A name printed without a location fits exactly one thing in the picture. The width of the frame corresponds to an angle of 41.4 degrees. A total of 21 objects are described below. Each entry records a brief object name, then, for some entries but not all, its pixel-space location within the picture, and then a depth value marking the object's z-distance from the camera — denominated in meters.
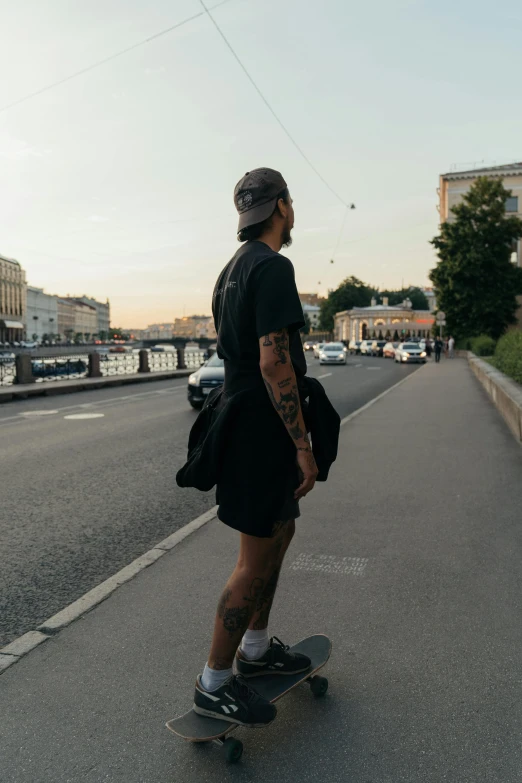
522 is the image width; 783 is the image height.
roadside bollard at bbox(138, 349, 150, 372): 30.36
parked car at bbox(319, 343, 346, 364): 42.66
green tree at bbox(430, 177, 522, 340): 50.88
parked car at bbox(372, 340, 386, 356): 67.31
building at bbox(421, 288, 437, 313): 177.25
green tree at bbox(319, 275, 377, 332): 154.38
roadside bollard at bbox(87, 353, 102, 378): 27.09
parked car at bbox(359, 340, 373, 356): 70.23
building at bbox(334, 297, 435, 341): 109.24
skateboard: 2.41
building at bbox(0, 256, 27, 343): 124.78
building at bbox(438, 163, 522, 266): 74.12
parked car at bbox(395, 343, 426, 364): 45.47
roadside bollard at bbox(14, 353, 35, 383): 22.98
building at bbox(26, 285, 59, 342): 155.38
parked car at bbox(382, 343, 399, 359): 59.12
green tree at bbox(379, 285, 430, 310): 182.38
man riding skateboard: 2.40
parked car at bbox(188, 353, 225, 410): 14.73
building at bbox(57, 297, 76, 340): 184.79
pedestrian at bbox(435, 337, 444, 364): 44.03
